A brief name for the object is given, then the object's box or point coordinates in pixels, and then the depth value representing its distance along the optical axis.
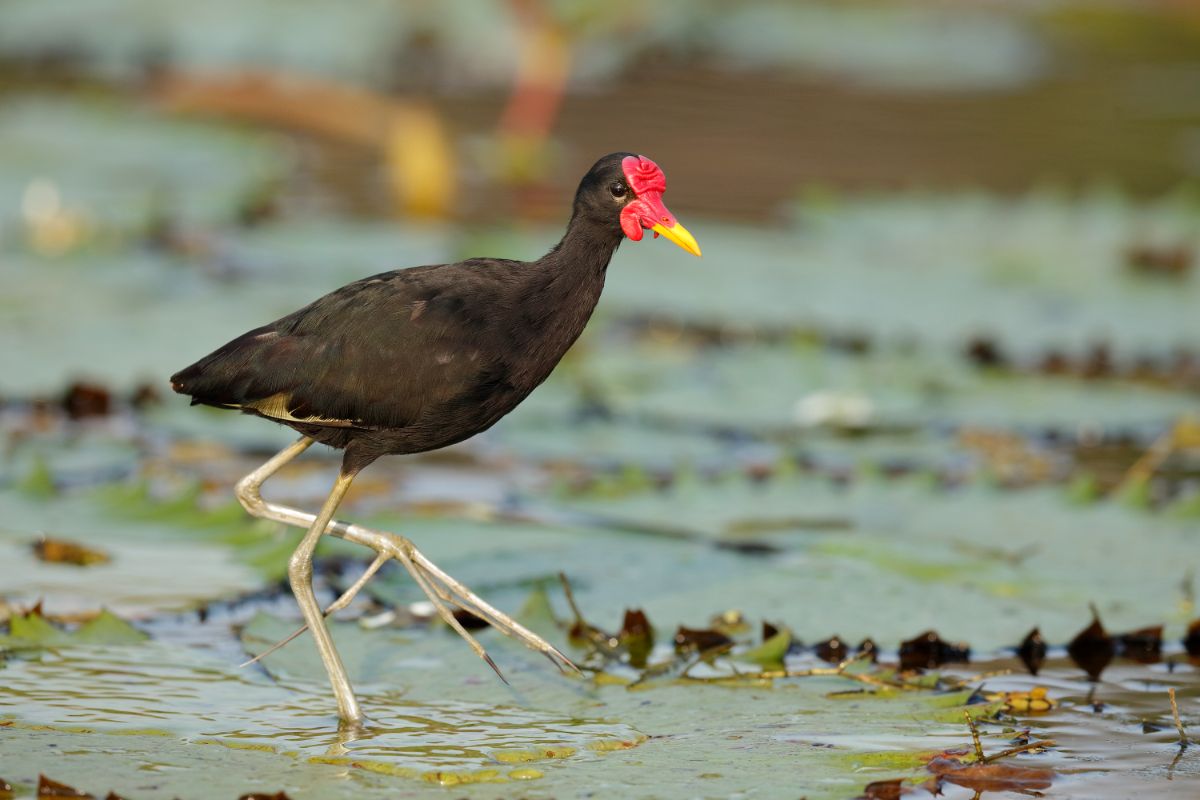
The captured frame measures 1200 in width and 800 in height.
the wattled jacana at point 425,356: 9.64
